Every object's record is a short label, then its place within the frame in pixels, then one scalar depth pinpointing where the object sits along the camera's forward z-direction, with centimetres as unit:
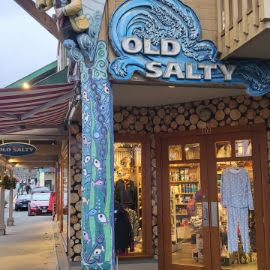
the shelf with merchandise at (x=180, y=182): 817
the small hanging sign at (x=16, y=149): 1265
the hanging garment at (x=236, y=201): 763
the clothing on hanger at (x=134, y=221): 866
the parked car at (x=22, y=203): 3812
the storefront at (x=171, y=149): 603
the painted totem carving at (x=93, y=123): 579
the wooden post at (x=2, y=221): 1752
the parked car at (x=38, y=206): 3147
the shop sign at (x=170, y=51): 610
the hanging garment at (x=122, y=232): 827
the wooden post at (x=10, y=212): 2080
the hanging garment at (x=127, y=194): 879
